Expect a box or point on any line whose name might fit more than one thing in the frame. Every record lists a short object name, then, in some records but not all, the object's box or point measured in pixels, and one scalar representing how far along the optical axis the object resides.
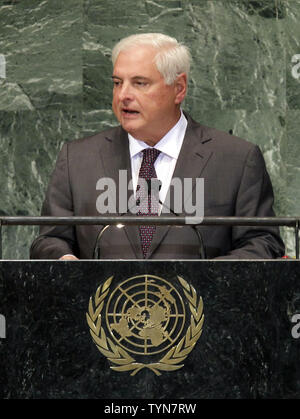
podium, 5.75
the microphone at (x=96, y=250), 6.04
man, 7.36
